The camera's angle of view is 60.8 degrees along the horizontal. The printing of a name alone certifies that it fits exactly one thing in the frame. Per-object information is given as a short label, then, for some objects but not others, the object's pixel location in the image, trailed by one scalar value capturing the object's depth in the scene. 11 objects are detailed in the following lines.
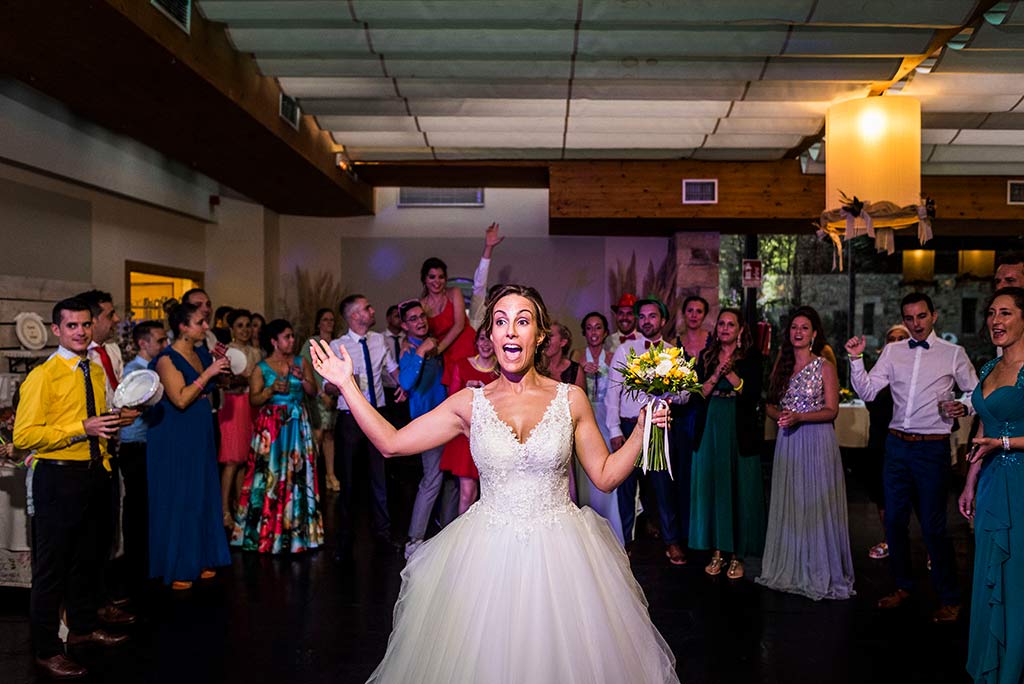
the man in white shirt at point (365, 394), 5.67
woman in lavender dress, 4.86
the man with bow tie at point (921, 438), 4.40
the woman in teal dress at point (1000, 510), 3.32
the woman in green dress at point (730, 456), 5.13
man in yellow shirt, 3.65
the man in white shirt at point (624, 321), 6.52
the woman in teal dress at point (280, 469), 5.77
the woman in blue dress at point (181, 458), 4.80
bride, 2.35
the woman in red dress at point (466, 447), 5.16
